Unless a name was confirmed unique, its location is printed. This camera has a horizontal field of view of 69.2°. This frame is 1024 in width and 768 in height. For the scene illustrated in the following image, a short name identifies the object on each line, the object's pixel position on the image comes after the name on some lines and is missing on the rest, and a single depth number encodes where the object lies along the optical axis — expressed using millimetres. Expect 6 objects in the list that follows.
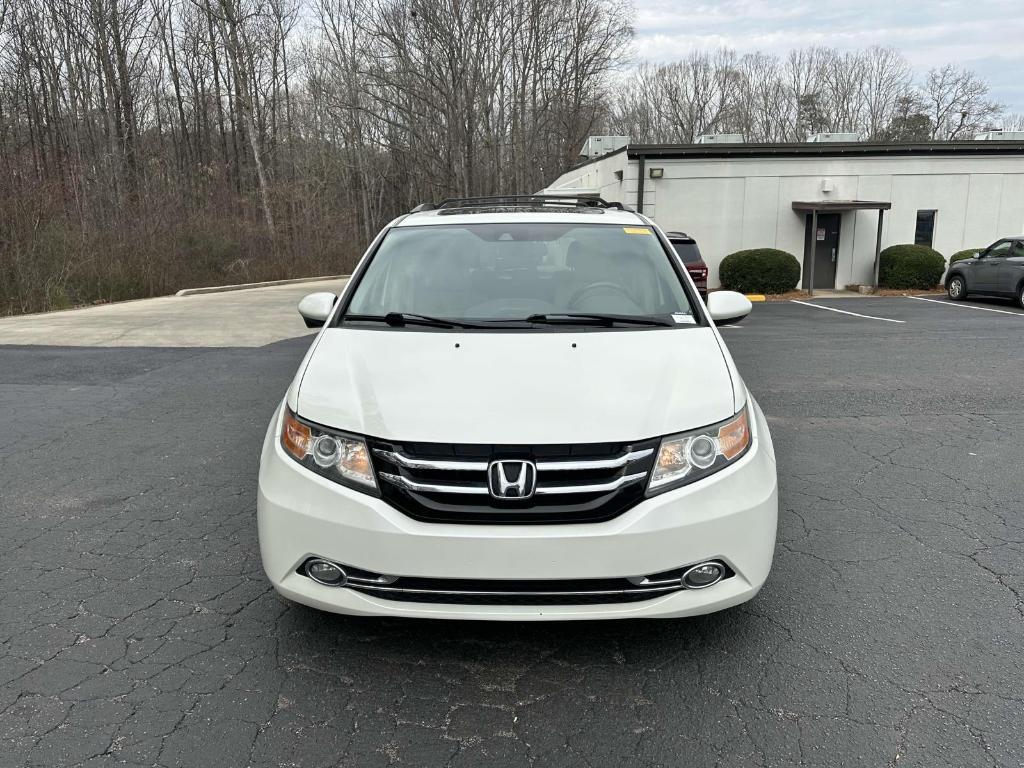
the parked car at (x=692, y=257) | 14664
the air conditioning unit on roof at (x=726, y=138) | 26695
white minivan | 2500
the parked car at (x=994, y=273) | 16797
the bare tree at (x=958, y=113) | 53469
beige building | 21359
